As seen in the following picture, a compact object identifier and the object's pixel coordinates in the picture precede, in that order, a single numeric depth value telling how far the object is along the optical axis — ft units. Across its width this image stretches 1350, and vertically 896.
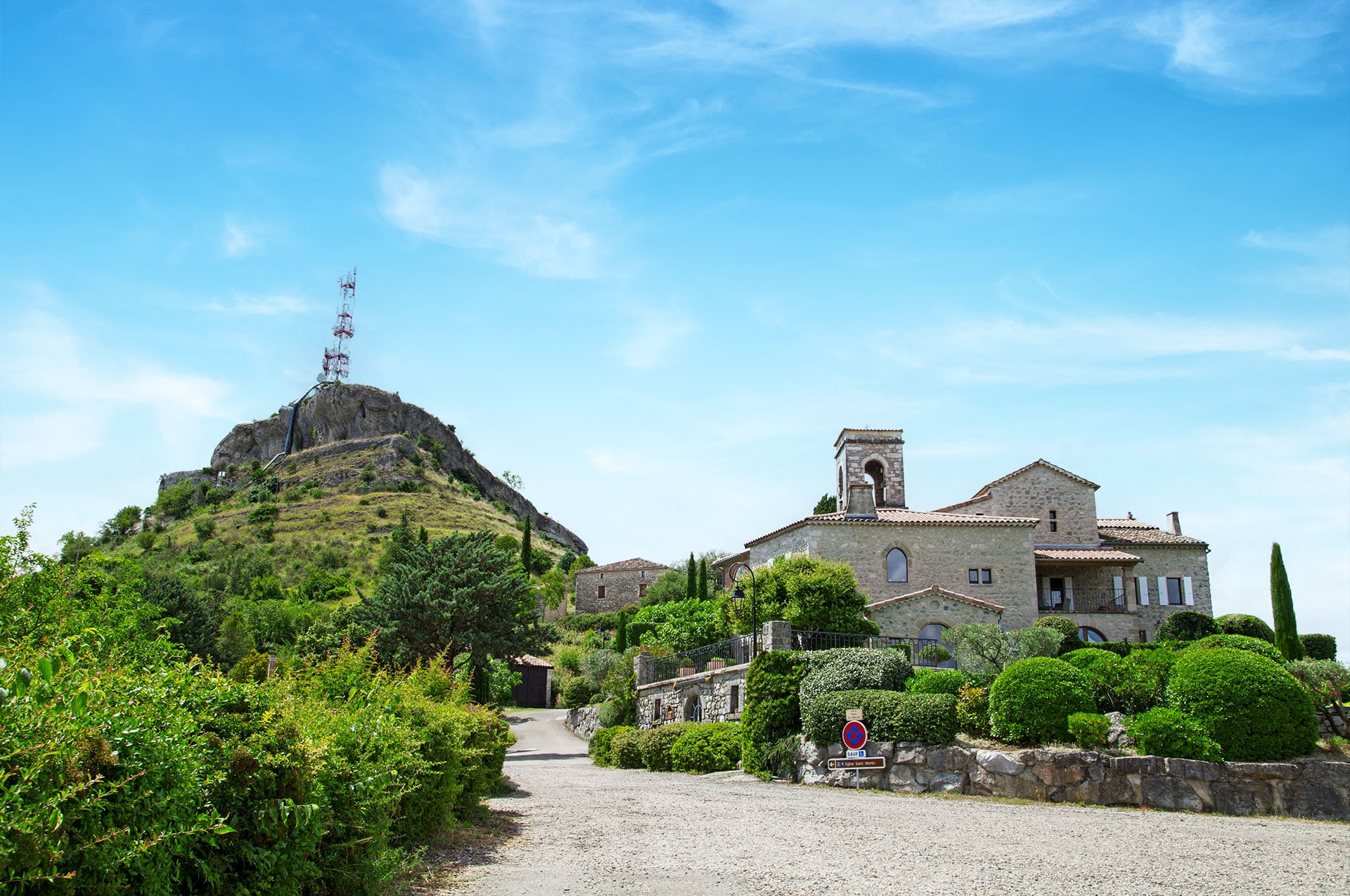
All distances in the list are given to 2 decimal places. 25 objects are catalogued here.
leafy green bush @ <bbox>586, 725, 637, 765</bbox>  84.58
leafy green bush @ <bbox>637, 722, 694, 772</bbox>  76.13
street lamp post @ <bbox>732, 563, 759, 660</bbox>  71.05
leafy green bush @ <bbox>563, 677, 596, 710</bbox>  133.08
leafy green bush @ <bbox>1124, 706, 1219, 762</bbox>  48.24
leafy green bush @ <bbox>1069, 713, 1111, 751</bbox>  50.49
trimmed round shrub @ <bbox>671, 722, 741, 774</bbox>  70.74
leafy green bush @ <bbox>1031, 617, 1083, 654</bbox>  109.40
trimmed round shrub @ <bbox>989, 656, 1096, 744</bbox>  51.88
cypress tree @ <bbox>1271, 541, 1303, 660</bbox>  91.81
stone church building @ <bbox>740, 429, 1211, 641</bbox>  119.24
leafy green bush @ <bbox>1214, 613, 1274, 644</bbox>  106.93
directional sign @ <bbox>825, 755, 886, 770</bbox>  54.90
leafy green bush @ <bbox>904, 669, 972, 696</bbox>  58.03
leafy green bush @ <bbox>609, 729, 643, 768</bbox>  80.33
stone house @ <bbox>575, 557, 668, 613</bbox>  227.20
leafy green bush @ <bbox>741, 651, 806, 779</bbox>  64.34
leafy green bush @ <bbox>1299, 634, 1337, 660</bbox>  107.95
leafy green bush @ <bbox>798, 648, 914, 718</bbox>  60.54
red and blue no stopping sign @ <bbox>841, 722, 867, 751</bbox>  55.01
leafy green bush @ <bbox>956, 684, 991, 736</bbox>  54.90
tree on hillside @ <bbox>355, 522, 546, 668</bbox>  90.89
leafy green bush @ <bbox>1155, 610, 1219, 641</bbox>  107.65
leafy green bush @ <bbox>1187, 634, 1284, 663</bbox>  65.36
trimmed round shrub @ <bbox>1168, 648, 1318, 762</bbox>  48.29
